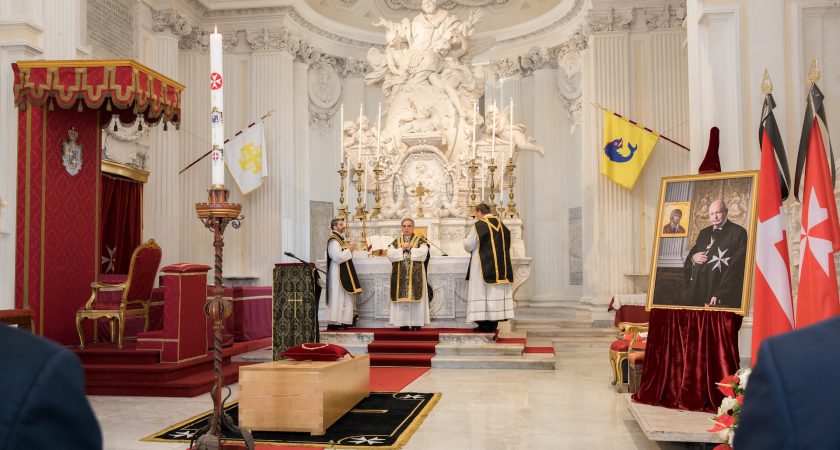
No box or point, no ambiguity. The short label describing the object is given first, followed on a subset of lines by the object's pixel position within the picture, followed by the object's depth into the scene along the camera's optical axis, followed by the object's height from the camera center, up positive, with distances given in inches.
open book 502.3 +8.5
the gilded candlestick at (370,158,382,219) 494.3 +39.4
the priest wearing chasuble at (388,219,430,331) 411.5 -15.1
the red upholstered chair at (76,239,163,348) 323.3 -17.3
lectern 346.0 -23.6
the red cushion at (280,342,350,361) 242.4 -32.5
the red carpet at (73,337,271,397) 294.8 -48.5
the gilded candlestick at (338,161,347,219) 457.7 +28.5
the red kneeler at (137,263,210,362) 306.2 -25.3
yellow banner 538.6 +76.3
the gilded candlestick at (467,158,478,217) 455.8 +44.9
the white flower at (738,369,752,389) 158.6 -27.8
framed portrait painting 212.1 +2.6
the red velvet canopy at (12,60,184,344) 311.7 +39.5
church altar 440.5 -19.9
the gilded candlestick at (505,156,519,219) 466.3 +40.4
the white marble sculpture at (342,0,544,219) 518.3 +92.7
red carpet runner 381.1 -50.7
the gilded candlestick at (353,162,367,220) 486.2 +32.6
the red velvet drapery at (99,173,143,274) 486.0 +24.7
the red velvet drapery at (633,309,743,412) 212.8 -31.8
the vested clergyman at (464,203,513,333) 400.2 -9.7
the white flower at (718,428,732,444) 153.0 -38.4
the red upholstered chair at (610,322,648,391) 285.3 -35.8
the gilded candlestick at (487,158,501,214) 457.7 +39.9
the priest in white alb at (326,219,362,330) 424.8 -18.2
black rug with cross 211.3 -53.9
